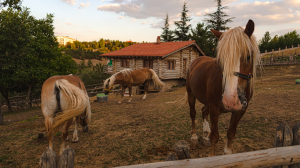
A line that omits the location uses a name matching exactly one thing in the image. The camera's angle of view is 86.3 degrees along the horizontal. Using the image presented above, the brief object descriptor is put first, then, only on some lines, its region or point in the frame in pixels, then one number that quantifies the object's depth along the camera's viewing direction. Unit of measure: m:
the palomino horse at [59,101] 3.60
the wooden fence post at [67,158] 1.63
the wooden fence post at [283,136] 1.98
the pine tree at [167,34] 38.81
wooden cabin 19.69
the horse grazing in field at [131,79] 10.67
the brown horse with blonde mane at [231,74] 2.13
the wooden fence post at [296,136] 1.96
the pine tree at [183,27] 37.00
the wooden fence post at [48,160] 1.60
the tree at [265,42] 48.75
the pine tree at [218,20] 31.02
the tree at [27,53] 9.15
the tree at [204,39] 27.88
